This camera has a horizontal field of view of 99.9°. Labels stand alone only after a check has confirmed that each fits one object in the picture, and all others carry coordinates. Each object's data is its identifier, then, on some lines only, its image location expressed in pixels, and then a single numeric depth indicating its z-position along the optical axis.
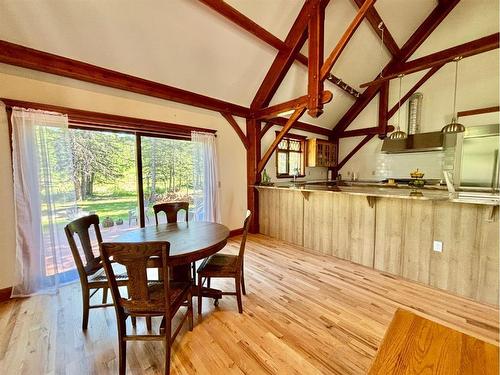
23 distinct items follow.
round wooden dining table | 1.55
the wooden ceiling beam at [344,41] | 2.55
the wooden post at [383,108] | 5.30
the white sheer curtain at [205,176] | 3.63
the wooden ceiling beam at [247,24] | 2.45
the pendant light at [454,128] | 3.01
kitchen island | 2.10
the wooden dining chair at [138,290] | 1.24
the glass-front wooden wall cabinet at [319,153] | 5.85
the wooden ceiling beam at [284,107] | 3.08
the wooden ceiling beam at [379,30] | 3.50
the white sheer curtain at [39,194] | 2.17
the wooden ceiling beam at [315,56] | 2.95
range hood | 4.61
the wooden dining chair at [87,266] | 1.69
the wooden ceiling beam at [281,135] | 3.49
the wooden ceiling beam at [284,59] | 3.12
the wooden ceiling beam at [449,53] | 2.64
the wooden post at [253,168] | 4.37
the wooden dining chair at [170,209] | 2.55
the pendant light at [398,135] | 3.88
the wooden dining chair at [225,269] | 1.92
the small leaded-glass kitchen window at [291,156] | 5.41
